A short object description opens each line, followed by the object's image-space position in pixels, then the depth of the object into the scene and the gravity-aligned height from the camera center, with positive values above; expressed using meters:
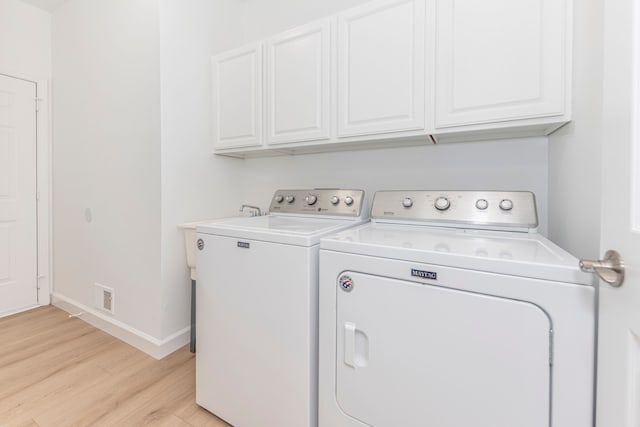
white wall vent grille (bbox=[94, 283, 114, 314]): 2.19 -0.69
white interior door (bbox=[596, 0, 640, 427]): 0.53 +0.01
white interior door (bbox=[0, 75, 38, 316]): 2.44 +0.09
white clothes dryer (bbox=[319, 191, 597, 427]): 0.76 -0.36
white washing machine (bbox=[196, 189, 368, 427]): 1.15 -0.49
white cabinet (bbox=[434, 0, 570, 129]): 1.13 +0.62
